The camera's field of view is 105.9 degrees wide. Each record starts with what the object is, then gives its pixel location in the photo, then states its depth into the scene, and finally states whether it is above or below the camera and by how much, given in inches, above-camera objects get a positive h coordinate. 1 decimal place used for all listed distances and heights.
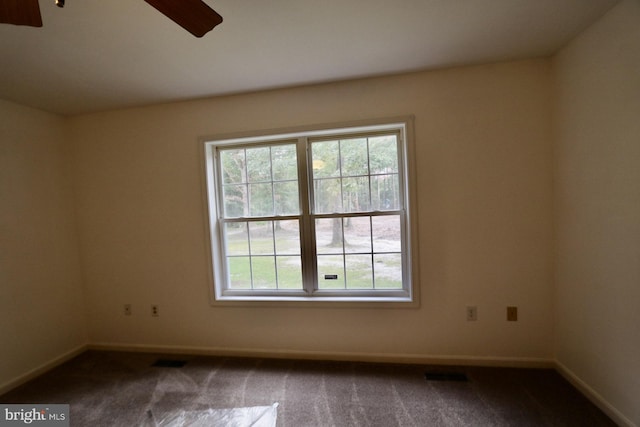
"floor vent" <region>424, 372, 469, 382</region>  70.9 -53.4
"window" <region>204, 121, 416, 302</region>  82.4 -4.0
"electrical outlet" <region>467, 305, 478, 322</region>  75.7 -36.8
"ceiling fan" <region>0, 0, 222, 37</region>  35.3 +31.0
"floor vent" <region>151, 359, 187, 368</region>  83.6 -53.4
